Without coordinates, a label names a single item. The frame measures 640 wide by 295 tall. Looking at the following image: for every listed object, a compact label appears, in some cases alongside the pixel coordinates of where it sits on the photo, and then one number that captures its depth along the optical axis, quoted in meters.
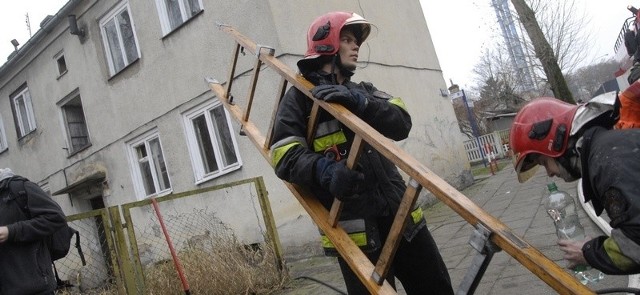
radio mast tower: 17.95
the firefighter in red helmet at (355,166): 2.07
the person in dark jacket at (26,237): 2.82
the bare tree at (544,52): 10.18
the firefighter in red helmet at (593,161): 1.42
